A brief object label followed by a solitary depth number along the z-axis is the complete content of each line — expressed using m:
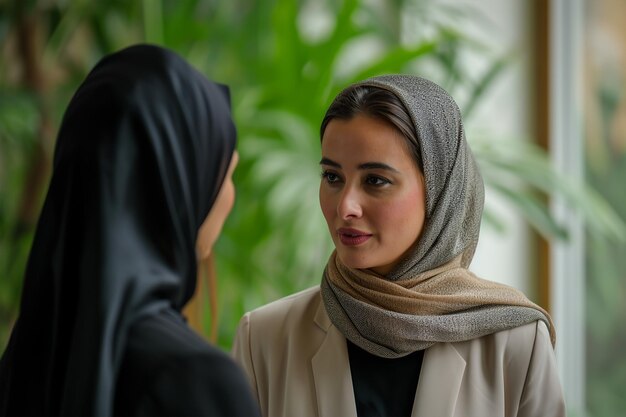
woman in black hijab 2.18
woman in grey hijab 2.53
